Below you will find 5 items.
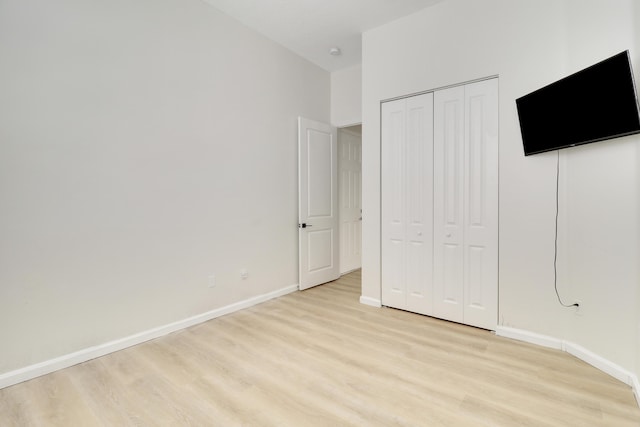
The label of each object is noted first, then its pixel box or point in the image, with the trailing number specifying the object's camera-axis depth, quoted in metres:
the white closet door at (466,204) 2.78
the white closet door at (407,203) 3.18
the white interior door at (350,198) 5.05
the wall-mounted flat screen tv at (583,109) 1.83
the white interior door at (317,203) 4.14
